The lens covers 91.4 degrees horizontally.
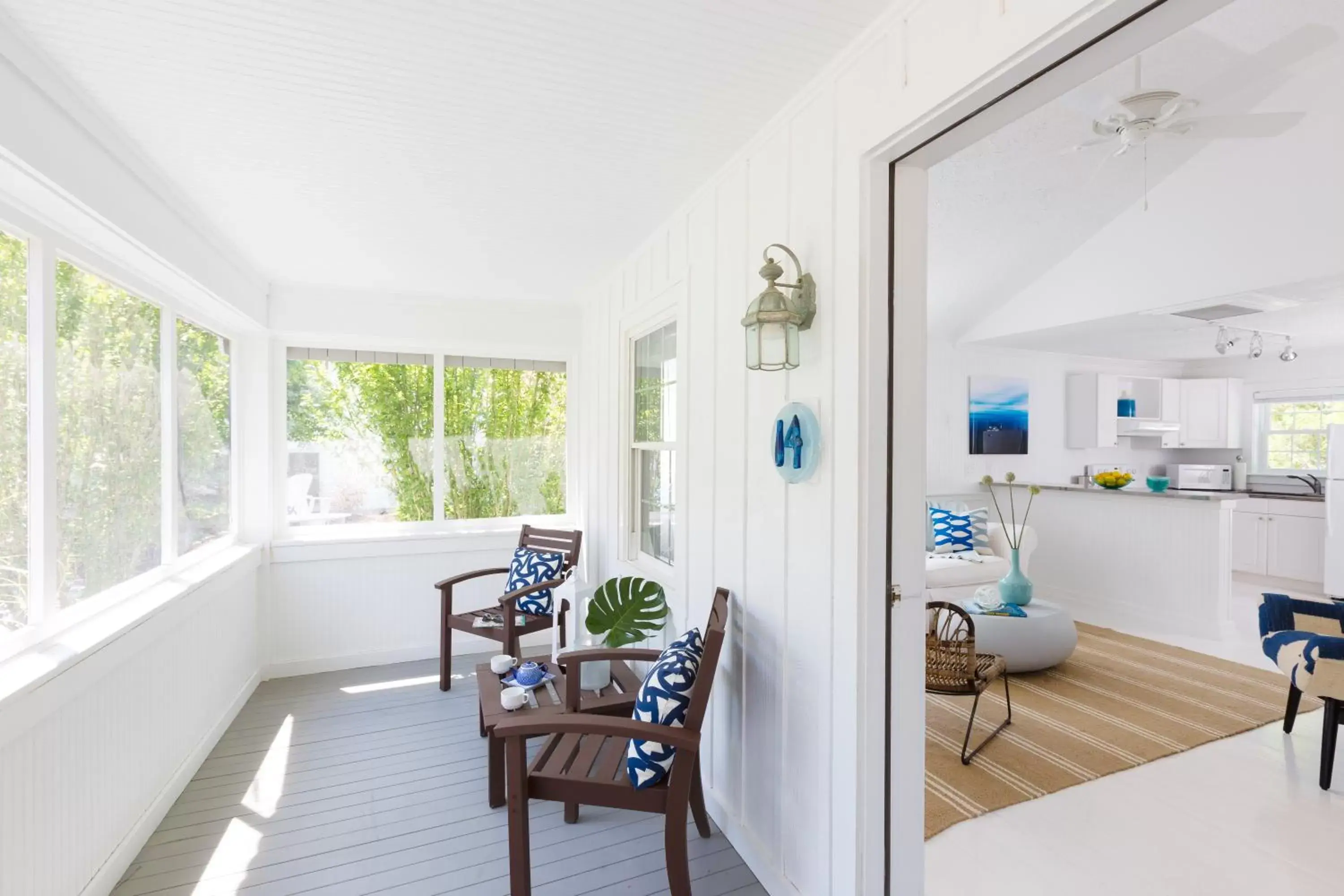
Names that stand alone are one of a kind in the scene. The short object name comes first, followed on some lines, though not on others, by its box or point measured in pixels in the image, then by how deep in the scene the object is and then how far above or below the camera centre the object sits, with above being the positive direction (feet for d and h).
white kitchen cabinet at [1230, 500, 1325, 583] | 20.18 -3.13
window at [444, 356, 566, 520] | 15.53 -0.04
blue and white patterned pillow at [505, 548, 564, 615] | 13.41 -2.71
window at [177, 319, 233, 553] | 10.50 -0.02
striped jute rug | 8.92 -4.60
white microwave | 23.56 -1.29
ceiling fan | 8.30 +4.21
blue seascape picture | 19.11 +0.76
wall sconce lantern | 6.33 +1.17
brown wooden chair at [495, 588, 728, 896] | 6.25 -3.51
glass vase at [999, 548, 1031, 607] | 12.76 -2.89
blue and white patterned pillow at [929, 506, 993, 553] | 17.24 -2.42
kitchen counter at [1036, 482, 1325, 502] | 15.07 -1.27
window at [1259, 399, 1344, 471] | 21.94 +0.34
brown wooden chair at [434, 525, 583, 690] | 11.97 -3.45
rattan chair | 9.32 -3.27
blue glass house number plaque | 6.31 -0.03
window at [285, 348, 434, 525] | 14.30 -0.03
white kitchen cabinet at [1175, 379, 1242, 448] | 22.89 +1.00
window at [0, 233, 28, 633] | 6.11 +0.01
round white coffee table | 12.23 -3.72
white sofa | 15.53 -3.23
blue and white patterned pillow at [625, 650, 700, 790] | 6.59 -2.79
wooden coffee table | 8.55 -3.63
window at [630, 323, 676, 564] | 10.91 -0.11
